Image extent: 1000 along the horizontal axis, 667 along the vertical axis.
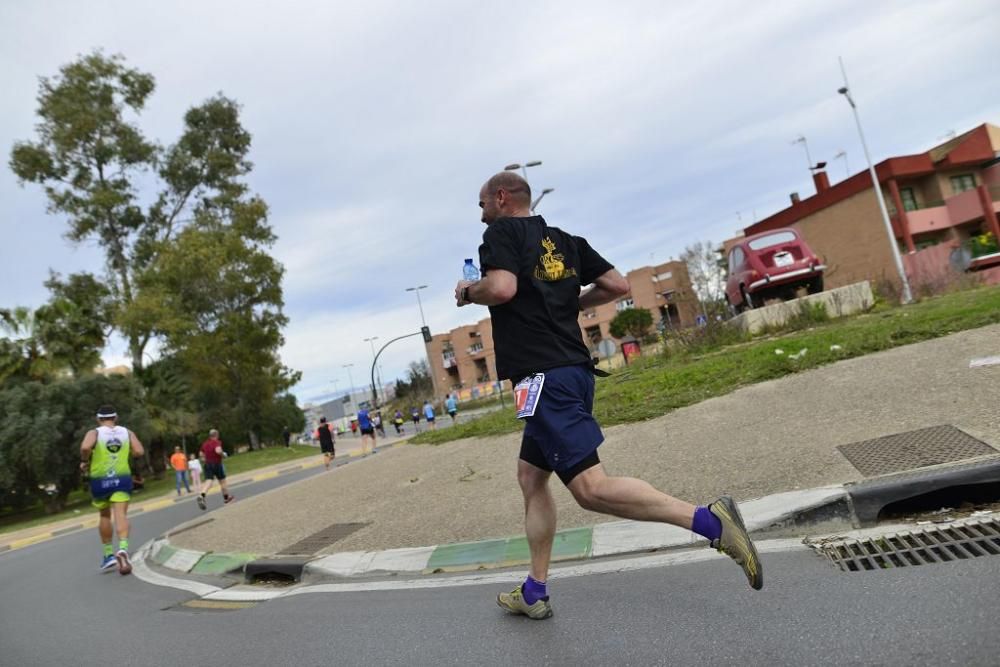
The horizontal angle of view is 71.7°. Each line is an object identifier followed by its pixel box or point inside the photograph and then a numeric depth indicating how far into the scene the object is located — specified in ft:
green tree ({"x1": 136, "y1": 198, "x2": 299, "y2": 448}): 104.47
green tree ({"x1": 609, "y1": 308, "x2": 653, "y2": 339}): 152.35
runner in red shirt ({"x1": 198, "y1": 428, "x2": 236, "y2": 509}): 47.70
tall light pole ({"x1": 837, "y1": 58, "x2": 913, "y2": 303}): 70.64
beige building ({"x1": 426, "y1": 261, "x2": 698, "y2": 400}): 247.09
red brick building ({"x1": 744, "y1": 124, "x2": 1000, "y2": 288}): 102.47
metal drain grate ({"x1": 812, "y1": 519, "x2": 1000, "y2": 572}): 9.86
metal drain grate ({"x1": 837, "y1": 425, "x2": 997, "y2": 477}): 13.03
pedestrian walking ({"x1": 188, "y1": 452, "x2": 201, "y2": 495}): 69.21
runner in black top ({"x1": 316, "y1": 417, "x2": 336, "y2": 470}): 60.80
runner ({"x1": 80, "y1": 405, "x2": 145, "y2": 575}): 23.04
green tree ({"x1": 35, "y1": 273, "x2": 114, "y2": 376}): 88.12
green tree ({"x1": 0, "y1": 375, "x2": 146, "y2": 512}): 71.36
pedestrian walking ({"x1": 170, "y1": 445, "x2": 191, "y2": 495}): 69.92
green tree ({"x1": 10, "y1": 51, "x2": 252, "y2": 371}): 95.50
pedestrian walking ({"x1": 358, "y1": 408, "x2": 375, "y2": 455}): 75.41
